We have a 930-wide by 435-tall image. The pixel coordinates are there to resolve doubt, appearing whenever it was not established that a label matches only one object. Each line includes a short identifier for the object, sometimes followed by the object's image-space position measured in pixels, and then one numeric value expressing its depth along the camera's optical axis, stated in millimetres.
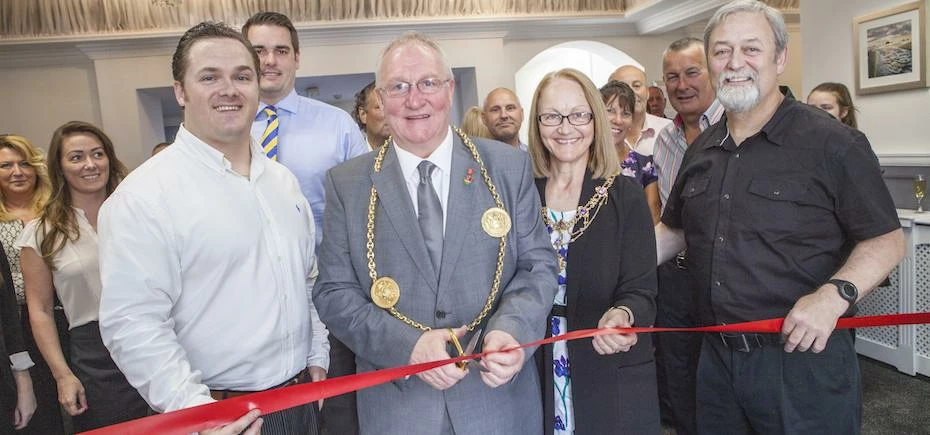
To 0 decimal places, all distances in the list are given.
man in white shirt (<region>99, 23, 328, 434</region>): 1538
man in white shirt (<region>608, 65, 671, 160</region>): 4207
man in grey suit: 1729
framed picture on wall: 4582
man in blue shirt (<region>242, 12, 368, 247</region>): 2785
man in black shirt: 1897
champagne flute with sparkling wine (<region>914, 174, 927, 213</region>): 4474
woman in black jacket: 2070
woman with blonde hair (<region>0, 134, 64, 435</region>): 3299
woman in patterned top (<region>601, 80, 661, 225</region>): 3424
